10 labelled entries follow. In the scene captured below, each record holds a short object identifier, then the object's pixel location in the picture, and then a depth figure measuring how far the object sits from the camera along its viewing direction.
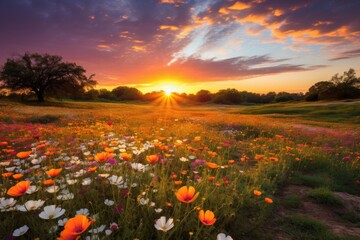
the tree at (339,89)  61.66
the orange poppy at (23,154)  2.39
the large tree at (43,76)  38.00
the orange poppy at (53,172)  1.96
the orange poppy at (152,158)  2.41
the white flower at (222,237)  1.61
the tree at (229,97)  93.81
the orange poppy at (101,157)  2.27
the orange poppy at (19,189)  1.68
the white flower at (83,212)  2.11
